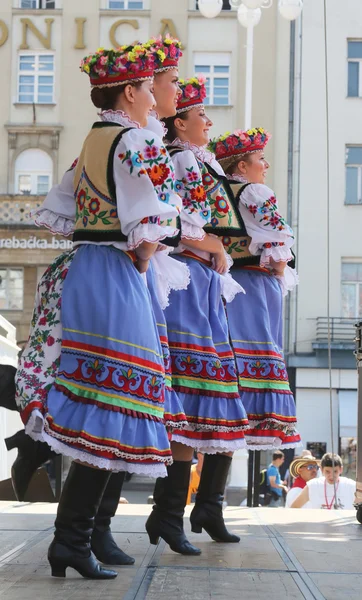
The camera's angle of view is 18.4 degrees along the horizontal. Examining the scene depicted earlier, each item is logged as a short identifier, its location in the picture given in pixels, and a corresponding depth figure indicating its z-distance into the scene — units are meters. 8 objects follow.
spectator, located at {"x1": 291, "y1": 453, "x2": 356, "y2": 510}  7.79
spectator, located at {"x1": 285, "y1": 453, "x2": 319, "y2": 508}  8.85
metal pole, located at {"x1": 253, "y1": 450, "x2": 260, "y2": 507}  7.15
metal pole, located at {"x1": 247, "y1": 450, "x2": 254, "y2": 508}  7.64
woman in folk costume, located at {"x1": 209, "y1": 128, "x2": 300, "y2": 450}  4.54
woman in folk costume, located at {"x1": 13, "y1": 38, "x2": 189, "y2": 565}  3.19
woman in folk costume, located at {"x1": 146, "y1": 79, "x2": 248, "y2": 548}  3.92
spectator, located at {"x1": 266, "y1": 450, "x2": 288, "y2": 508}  11.44
